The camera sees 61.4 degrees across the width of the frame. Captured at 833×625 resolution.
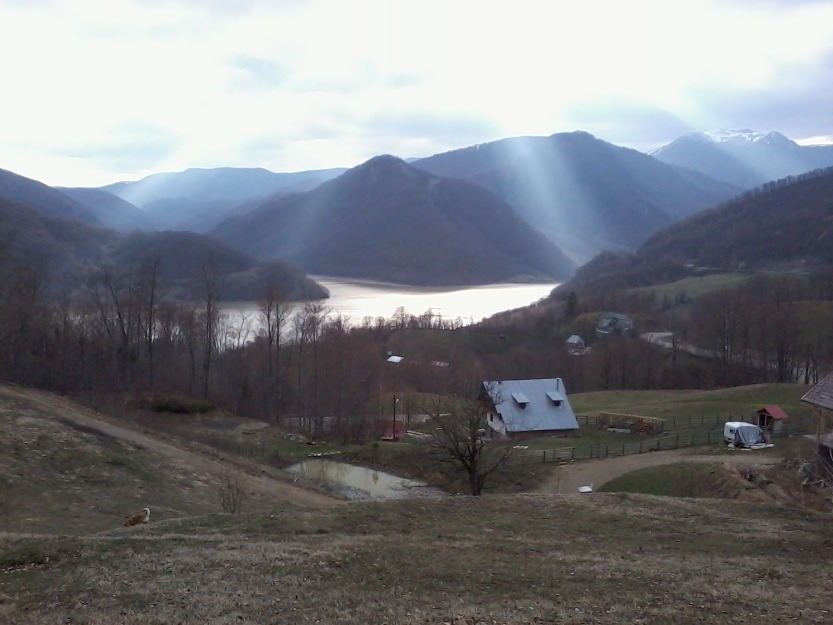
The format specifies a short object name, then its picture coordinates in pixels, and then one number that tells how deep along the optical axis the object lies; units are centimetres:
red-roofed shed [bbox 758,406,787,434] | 3556
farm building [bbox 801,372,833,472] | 2223
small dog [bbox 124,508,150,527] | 1512
